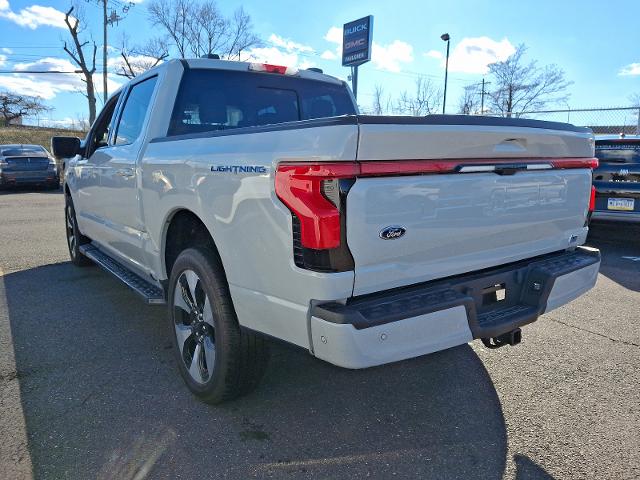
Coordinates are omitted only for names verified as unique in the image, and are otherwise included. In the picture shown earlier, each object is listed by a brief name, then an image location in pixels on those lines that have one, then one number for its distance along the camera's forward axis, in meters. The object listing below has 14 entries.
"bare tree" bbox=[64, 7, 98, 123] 36.12
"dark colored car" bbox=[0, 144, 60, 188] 15.78
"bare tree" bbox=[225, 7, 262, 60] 37.78
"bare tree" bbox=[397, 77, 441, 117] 26.99
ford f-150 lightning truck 2.10
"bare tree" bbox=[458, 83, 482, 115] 29.02
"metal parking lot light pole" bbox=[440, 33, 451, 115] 25.68
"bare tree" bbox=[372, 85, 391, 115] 28.12
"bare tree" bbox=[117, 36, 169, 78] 38.25
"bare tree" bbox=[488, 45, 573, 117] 27.34
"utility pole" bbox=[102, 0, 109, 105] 31.17
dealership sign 15.75
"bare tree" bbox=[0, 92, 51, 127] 55.50
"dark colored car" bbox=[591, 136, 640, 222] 6.77
